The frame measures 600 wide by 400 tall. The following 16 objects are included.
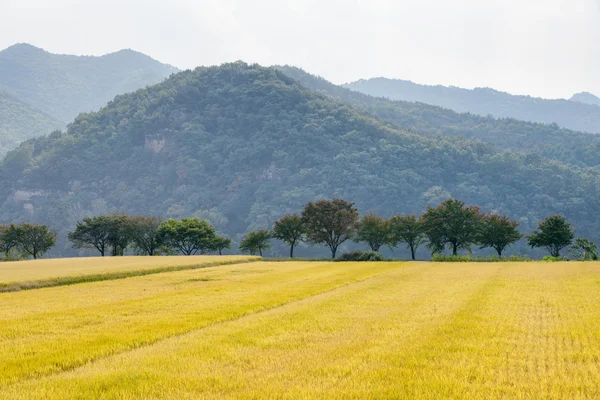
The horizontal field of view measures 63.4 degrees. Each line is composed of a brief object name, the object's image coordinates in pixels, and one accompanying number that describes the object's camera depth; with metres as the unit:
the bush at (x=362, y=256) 81.69
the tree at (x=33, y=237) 107.06
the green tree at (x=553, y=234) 90.62
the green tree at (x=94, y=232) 109.46
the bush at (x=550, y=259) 75.97
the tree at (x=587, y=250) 81.88
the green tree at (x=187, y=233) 109.00
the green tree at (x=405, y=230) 103.56
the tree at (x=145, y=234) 111.19
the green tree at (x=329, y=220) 106.56
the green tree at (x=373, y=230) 105.94
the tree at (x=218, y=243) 116.12
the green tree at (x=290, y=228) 111.44
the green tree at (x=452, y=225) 96.69
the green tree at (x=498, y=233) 94.44
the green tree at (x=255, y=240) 119.25
